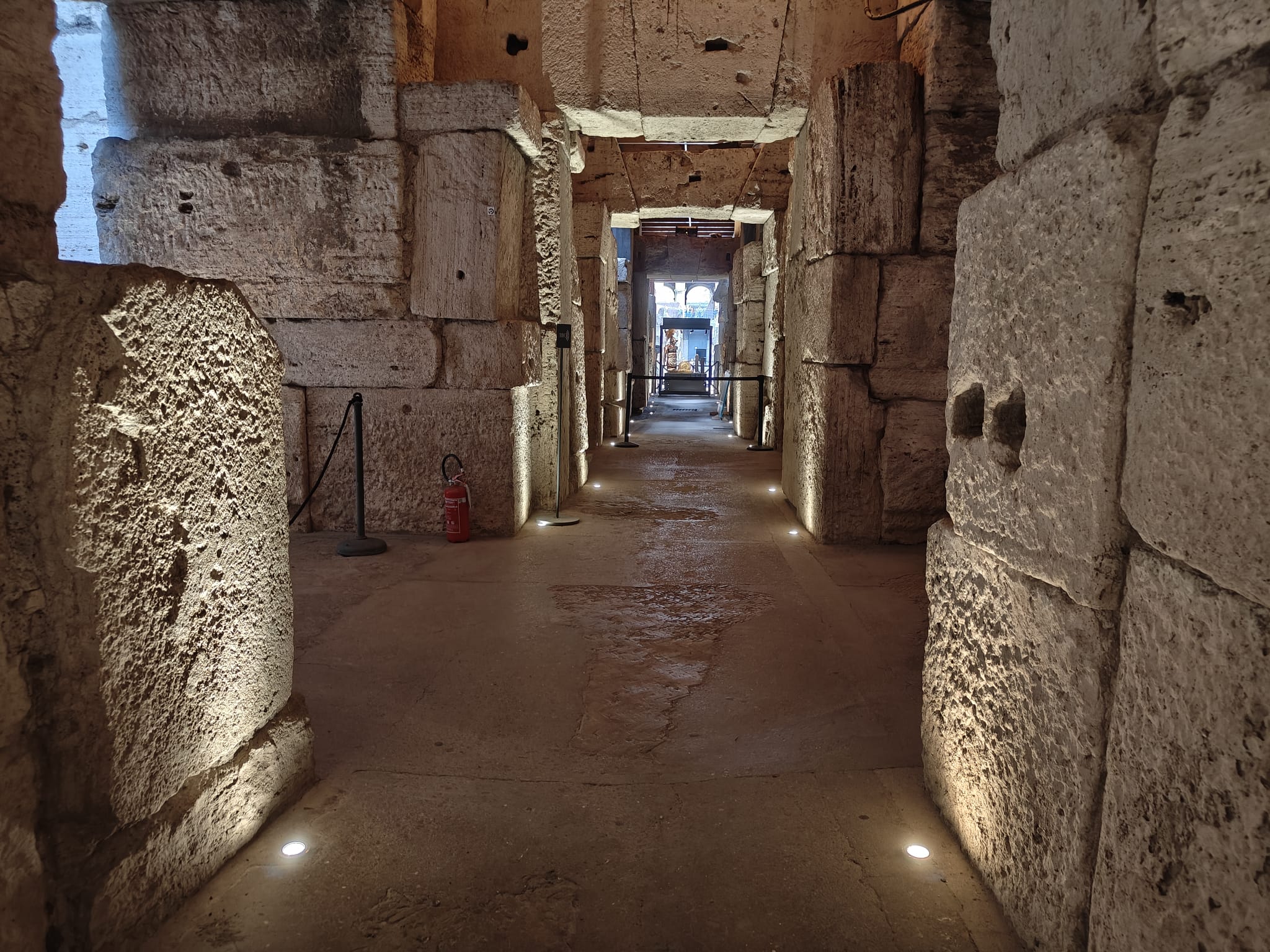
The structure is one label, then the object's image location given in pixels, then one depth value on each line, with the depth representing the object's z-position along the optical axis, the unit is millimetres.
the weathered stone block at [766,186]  9242
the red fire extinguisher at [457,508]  5129
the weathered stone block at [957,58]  4574
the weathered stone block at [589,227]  9273
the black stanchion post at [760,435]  9742
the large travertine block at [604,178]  9172
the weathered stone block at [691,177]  9336
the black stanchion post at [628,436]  10539
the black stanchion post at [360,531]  4871
